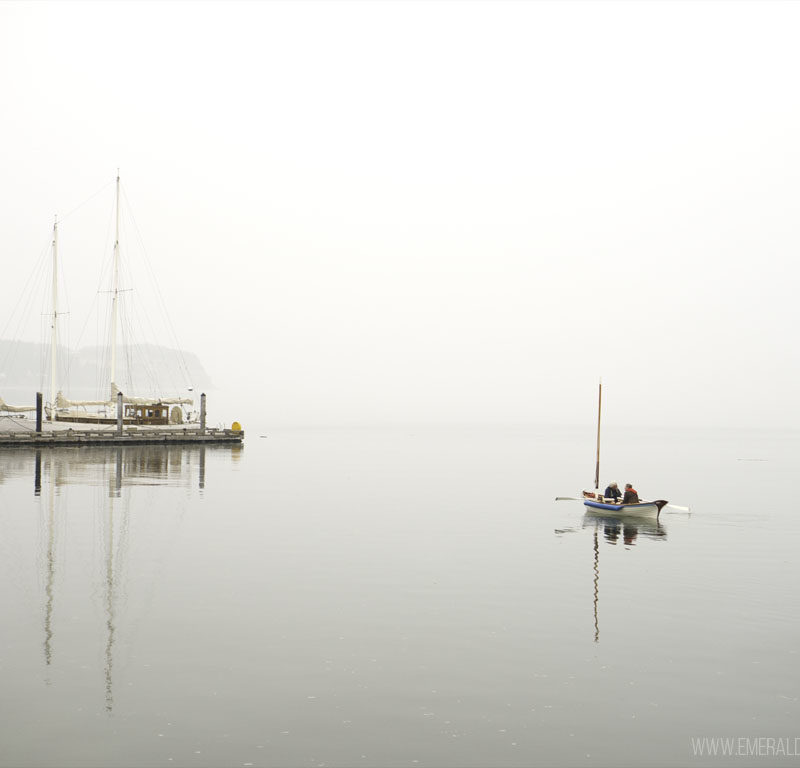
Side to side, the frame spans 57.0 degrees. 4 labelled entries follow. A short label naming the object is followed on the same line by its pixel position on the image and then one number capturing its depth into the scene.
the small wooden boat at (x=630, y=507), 41.99
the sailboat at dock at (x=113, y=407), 91.19
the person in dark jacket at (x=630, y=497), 42.66
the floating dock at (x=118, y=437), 79.12
